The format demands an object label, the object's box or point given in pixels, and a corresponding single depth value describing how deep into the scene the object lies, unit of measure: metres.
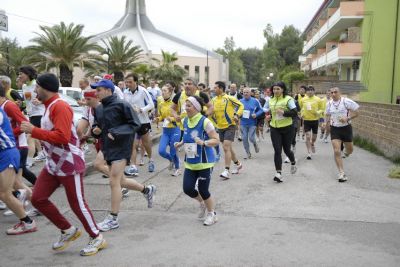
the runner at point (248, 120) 11.32
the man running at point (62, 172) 4.41
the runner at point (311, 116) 11.85
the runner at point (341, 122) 8.50
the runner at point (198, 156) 5.69
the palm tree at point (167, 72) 49.62
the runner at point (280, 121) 8.35
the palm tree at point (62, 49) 31.97
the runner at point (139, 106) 8.86
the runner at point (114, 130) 5.21
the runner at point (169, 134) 8.97
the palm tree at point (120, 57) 41.50
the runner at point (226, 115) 9.05
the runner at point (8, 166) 4.96
